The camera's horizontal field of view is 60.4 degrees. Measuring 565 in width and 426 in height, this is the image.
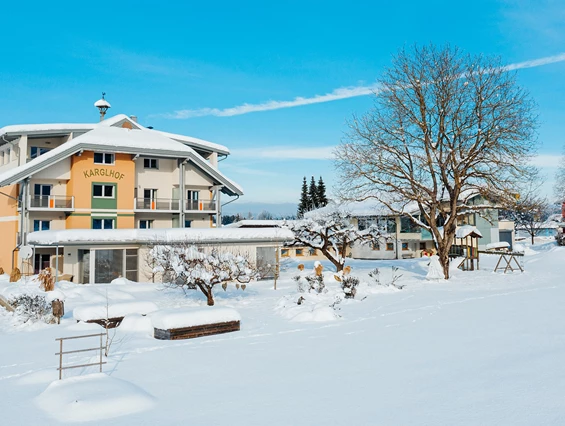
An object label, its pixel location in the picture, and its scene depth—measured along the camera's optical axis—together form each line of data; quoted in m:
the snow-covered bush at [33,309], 15.94
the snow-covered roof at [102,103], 39.44
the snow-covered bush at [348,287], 20.20
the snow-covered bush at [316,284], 20.73
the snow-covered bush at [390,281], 23.90
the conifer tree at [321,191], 74.11
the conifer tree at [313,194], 74.27
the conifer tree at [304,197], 75.31
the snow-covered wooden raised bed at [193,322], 13.47
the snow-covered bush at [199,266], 18.34
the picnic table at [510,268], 28.75
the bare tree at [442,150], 25.23
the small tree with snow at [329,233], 29.94
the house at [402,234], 47.97
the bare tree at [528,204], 25.31
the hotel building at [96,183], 29.25
